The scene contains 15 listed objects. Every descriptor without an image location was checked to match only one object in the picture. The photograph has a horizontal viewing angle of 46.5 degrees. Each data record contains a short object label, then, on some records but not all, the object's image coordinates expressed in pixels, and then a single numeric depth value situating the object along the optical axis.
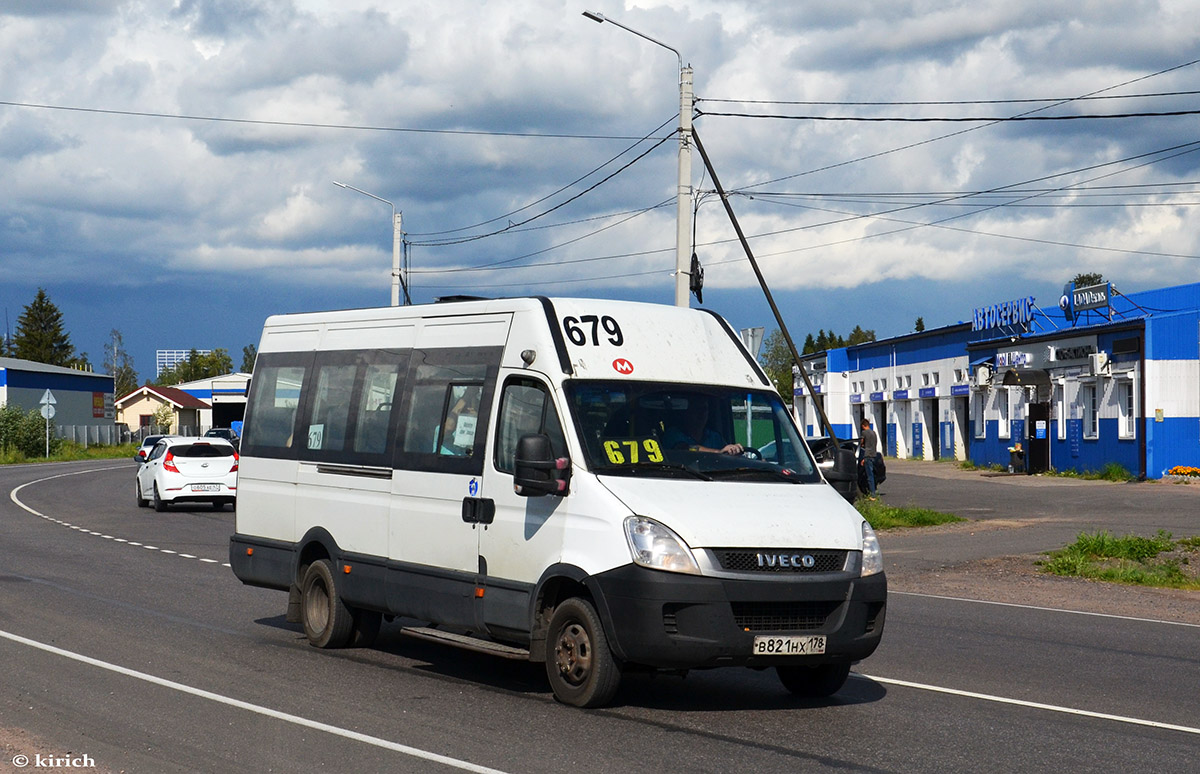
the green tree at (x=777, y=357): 152.50
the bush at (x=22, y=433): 71.94
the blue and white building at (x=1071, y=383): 39.81
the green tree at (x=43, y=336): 150.25
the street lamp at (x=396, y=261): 39.88
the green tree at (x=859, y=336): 163.89
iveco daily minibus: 7.98
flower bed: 38.44
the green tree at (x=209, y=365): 178.88
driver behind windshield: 8.89
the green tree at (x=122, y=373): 186.62
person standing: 30.56
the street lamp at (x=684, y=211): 23.27
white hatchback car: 29.30
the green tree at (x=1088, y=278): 129.84
